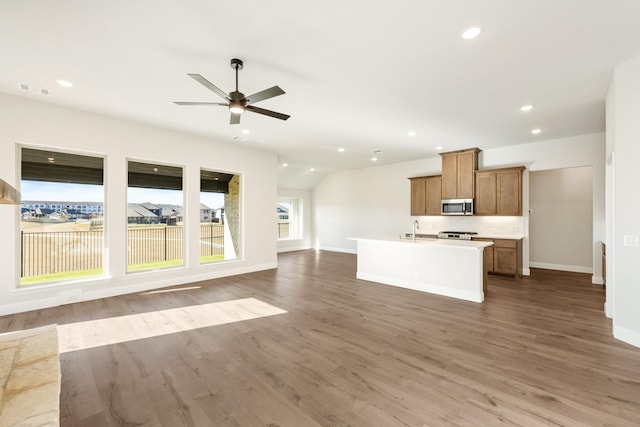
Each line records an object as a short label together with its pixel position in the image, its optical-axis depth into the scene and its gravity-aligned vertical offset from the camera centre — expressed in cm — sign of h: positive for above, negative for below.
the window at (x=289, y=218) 1088 -19
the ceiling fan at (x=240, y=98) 286 +124
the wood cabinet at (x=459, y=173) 678 +98
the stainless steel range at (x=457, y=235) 670 -53
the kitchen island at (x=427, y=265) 452 -94
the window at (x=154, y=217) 523 -7
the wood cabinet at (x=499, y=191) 615 +47
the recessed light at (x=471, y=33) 246 +160
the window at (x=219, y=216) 620 -6
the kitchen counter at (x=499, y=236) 618 -54
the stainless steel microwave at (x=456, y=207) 669 +14
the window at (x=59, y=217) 428 -6
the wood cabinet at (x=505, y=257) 596 -96
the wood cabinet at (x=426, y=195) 739 +48
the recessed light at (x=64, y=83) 348 +163
